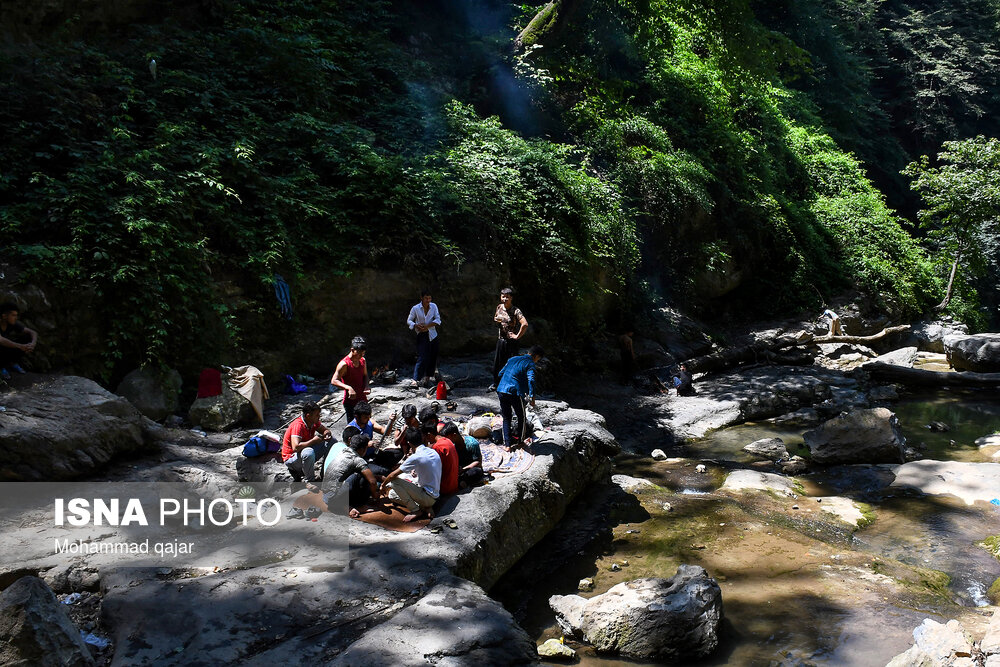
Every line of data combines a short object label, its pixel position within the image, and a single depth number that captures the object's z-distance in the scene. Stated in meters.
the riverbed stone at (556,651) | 5.38
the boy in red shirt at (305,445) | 6.81
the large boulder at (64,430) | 6.09
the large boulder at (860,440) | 9.91
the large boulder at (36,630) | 3.67
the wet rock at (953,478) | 8.62
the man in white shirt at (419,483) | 6.25
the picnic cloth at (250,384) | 8.53
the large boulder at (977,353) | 15.16
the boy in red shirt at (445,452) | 6.55
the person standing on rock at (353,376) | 8.13
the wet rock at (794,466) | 9.90
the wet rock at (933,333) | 19.55
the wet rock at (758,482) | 9.05
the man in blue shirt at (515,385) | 7.71
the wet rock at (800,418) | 12.26
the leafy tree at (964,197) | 19.70
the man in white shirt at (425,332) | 9.80
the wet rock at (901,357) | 16.66
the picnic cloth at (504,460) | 7.51
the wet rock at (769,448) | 10.56
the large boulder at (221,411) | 8.22
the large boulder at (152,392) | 8.12
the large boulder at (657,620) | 5.27
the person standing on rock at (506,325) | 9.23
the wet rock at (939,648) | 4.42
